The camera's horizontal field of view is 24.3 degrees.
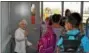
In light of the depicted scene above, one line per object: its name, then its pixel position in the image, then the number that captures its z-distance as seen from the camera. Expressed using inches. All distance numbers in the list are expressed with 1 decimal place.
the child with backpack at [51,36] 71.5
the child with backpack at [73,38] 68.7
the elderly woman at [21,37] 74.9
